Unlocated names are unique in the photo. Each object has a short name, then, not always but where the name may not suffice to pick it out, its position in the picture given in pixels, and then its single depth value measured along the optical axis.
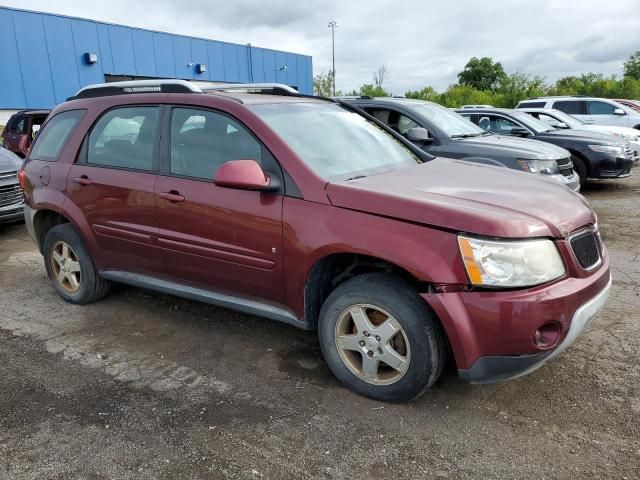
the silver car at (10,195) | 7.15
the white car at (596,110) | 15.30
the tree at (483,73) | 62.38
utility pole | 49.08
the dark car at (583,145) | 9.28
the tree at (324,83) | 50.50
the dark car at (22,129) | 10.95
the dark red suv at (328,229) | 2.59
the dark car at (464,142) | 6.95
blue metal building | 20.39
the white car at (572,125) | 11.80
